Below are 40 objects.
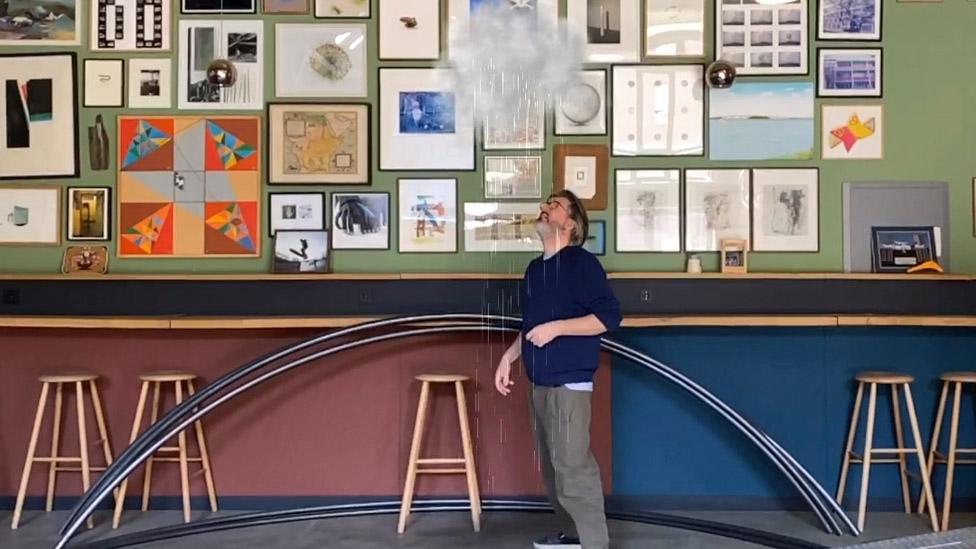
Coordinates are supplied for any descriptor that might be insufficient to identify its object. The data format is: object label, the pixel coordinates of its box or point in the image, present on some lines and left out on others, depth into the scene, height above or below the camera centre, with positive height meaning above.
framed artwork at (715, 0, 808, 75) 5.11 +1.29
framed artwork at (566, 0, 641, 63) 5.12 +1.32
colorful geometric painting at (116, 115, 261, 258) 5.14 +0.47
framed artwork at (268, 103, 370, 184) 5.13 +0.70
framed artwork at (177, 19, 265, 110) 5.14 +1.16
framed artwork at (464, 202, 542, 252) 5.11 +0.25
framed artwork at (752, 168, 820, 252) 5.12 +0.34
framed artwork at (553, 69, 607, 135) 5.12 +0.90
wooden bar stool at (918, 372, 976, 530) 4.70 -0.88
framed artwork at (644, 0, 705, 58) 5.12 +1.34
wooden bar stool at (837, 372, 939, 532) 4.60 -0.84
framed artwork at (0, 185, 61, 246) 5.20 +0.31
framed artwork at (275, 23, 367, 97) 5.13 +1.16
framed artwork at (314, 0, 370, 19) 5.12 +1.44
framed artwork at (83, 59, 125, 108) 5.17 +1.04
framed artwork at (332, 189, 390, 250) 5.15 +0.25
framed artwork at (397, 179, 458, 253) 5.14 +0.31
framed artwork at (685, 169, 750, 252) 5.12 +0.35
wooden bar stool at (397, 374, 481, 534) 4.57 -0.91
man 3.65 -0.35
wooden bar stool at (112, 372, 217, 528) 4.66 -0.89
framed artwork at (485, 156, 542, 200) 5.13 +0.52
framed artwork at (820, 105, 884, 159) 5.11 +0.76
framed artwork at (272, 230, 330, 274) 5.11 +0.11
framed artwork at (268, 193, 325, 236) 5.14 +0.33
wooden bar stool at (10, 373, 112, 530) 4.71 -0.85
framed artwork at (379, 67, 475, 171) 5.12 +0.81
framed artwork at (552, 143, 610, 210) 5.12 +0.54
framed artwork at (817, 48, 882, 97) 5.11 +1.09
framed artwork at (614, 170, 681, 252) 5.13 +0.34
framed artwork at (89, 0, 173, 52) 5.16 +1.35
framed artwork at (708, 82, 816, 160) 5.11 +0.81
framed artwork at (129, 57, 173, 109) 5.17 +1.04
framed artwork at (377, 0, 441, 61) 5.12 +1.33
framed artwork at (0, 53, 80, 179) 5.18 +0.86
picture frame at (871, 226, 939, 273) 5.06 +0.13
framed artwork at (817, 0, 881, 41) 5.11 +1.34
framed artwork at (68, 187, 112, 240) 5.18 +0.32
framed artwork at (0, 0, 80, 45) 5.18 +1.37
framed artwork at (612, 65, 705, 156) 5.11 +0.88
